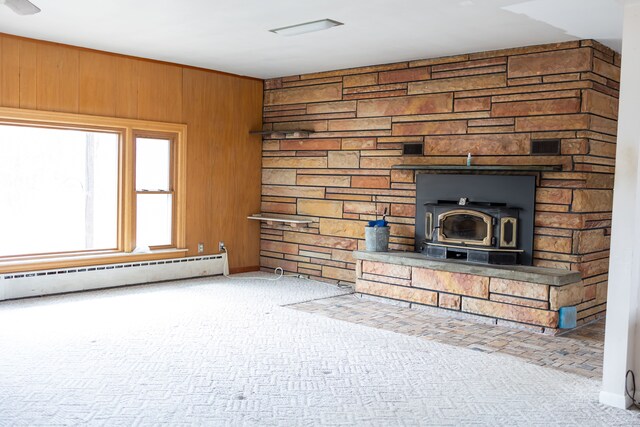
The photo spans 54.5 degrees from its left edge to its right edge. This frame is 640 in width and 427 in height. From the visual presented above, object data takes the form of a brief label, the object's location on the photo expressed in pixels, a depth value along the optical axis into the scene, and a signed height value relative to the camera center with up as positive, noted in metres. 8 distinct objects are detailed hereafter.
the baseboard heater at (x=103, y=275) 5.96 -1.10
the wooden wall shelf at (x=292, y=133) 7.40 +0.54
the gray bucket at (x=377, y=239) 6.45 -0.61
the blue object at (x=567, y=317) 5.16 -1.09
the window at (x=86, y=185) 6.04 -0.14
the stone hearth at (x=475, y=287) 5.19 -0.94
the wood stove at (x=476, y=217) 5.64 -0.32
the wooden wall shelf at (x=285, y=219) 7.52 -0.51
